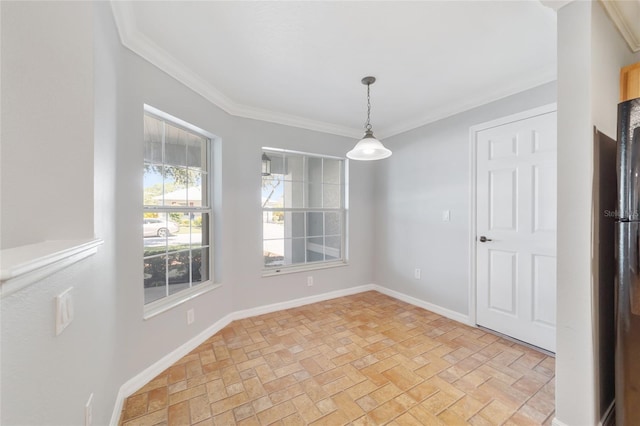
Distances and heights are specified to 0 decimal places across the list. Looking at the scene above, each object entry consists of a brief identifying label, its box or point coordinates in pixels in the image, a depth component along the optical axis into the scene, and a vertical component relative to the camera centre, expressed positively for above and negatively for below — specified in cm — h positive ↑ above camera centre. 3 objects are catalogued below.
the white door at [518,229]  229 -15
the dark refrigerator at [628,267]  126 -27
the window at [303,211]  332 +3
